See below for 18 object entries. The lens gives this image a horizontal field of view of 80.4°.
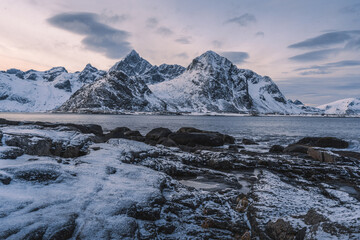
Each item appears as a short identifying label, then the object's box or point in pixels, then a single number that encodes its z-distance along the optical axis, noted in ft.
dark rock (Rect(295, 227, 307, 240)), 16.58
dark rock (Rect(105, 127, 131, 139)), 64.51
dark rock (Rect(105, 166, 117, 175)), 28.35
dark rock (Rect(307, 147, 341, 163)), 47.34
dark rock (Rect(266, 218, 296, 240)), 17.76
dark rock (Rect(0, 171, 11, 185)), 19.94
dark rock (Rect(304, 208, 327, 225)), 17.69
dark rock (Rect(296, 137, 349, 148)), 79.41
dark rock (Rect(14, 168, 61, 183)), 21.82
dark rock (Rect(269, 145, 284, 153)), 66.43
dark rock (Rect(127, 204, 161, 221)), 19.70
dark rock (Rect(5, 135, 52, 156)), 32.68
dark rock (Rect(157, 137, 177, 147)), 66.67
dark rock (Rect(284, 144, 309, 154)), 61.62
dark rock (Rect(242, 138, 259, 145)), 88.54
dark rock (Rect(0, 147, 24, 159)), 26.29
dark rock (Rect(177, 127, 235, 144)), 90.07
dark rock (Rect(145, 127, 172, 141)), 86.84
